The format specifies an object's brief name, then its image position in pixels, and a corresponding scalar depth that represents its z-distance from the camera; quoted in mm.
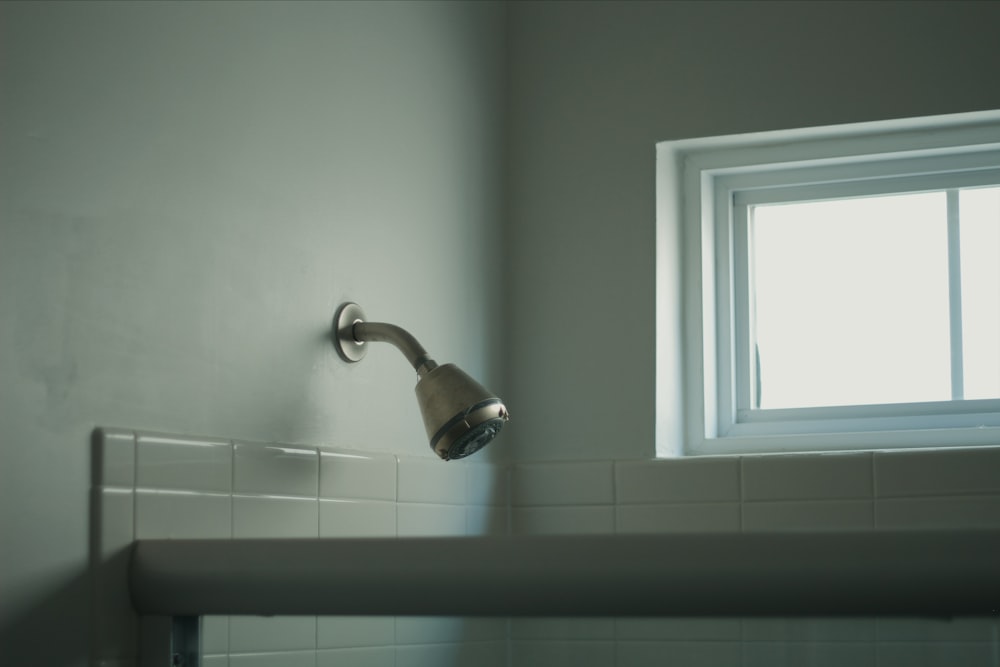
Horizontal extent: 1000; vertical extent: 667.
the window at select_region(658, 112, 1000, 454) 2312
